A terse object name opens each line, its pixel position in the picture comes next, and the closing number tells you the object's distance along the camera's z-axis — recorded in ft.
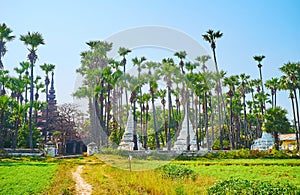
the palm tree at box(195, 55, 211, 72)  165.51
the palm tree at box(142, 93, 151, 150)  150.92
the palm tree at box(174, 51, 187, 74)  147.41
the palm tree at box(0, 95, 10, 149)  115.55
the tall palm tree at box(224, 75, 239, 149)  155.53
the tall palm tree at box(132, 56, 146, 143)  149.65
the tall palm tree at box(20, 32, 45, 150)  130.72
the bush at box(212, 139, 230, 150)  163.19
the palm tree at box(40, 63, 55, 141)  160.80
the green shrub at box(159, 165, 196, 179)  48.13
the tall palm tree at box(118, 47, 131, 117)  145.07
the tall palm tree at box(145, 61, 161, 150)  134.72
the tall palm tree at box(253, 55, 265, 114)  161.02
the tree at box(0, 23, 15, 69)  132.53
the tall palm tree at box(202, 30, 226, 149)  137.49
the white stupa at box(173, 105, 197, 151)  148.35
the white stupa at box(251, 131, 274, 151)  142.41
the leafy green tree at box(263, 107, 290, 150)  133.08
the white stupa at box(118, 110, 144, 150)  136.05
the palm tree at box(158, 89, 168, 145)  160.02
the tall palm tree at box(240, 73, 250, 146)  173.37
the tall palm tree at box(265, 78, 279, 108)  164.45
